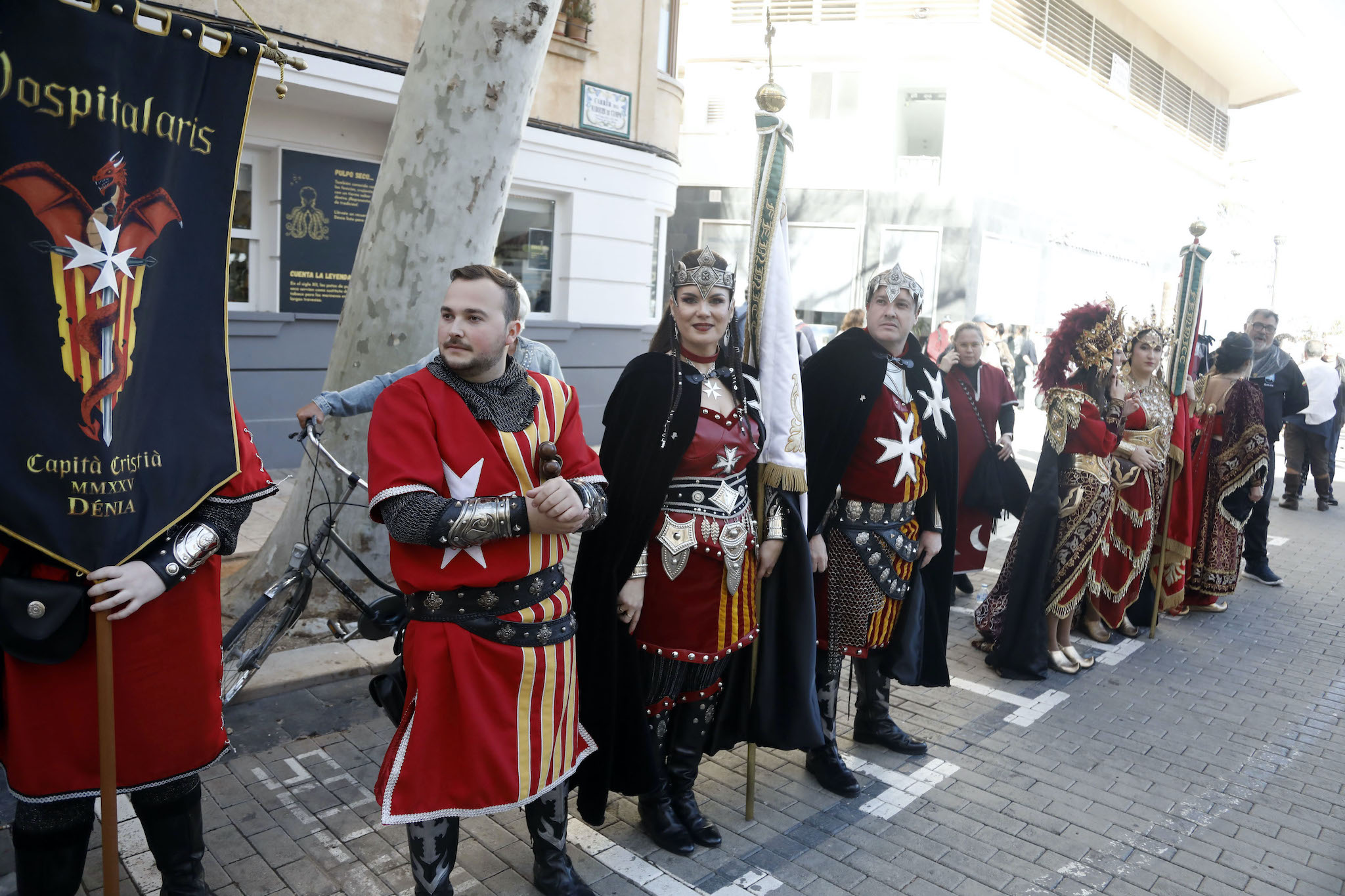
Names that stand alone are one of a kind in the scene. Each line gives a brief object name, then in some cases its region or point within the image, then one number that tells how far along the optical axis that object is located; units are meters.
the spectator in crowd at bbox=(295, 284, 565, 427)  3.55
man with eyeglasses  8.14
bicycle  3.83
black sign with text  9.05
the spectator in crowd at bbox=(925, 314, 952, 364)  11.69
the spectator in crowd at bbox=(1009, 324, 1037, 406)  18.75
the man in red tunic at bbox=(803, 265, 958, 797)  3.96
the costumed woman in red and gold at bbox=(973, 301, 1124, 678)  5.43
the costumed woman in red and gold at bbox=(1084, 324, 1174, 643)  5.75
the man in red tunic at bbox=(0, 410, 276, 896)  2.30
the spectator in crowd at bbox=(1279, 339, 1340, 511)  10.82
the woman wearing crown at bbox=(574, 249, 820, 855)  3.19
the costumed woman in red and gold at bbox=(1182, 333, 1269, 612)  7.13
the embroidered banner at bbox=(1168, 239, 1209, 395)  6.38
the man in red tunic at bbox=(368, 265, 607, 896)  2.48
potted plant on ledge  10.61
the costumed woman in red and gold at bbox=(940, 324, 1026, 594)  6.44
